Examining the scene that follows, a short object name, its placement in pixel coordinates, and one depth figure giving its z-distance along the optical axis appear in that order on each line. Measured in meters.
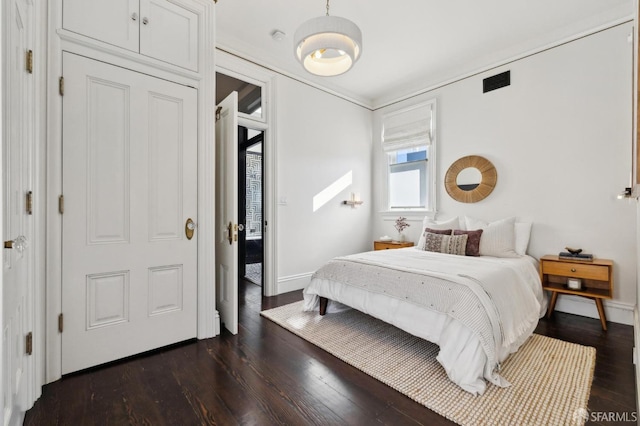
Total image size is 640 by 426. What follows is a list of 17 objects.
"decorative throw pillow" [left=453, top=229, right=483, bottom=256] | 3.30
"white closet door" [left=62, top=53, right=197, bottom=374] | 1.95
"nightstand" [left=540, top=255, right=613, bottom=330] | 2.70
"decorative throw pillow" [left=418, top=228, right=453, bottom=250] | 3.62
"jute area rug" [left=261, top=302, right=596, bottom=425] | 1.58
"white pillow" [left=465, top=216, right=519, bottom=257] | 3.26
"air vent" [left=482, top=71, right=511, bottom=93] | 3.66
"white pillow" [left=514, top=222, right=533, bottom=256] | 3.33
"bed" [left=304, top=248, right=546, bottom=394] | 1.84
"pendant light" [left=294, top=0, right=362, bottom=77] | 1.88
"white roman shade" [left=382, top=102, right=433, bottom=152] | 4.46
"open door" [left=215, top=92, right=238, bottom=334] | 2.56
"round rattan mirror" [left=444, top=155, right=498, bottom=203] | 3.80
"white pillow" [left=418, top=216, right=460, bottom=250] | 3.79
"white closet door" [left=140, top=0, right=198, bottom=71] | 2.22
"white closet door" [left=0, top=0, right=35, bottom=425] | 1.16
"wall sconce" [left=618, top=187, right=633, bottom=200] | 2.03
